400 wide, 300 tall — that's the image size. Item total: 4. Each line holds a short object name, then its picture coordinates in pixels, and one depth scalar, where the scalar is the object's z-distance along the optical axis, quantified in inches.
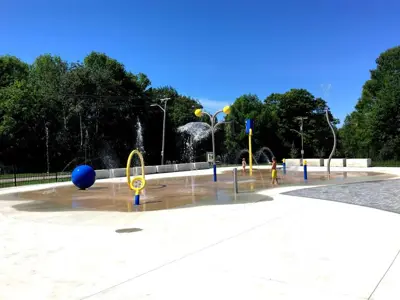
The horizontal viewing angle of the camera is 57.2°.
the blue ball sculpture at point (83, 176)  740.0
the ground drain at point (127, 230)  345.1
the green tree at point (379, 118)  1929.1
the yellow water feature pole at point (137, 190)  521.3
